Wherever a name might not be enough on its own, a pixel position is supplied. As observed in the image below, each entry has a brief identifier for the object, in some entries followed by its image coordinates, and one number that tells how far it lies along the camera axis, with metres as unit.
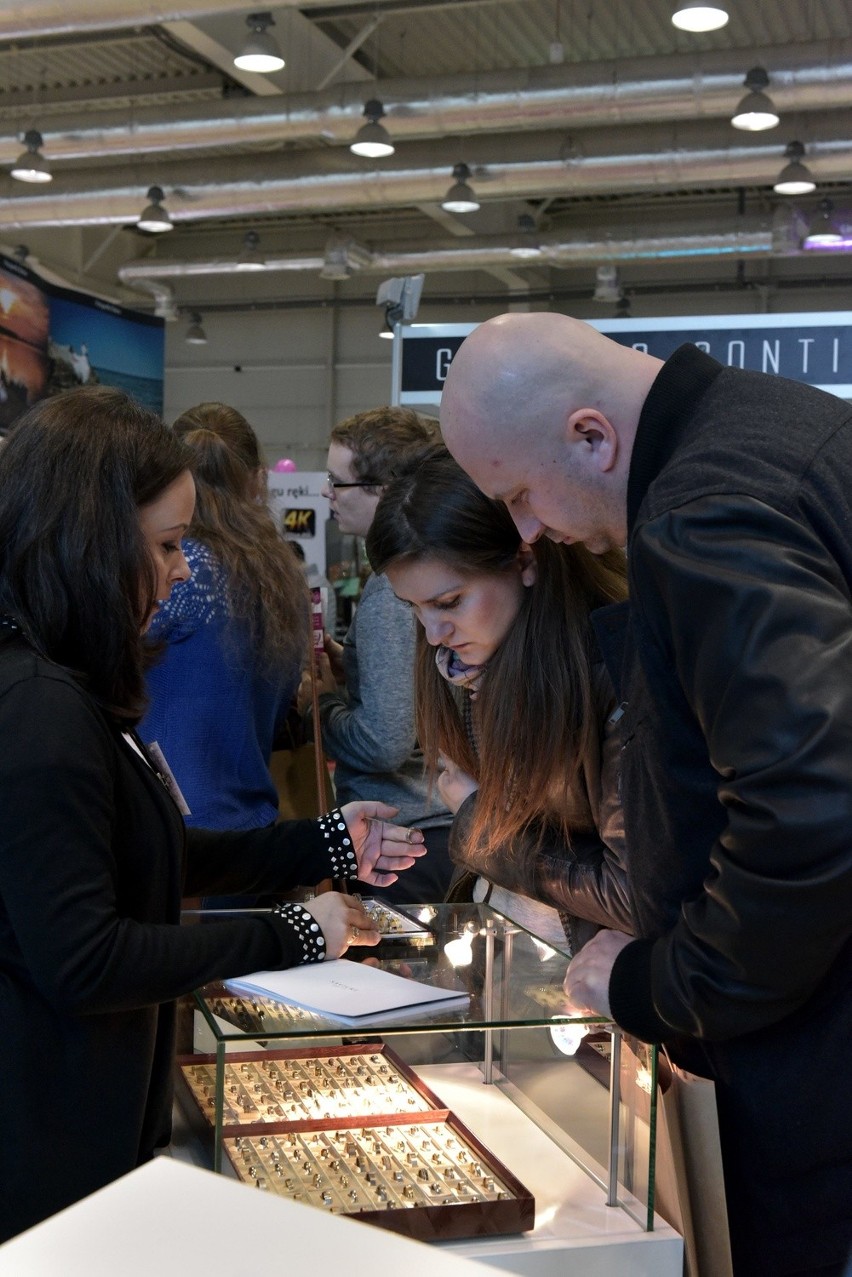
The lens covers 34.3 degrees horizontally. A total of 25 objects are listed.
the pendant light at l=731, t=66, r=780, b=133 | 7.17
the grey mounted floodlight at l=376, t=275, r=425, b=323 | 3.68
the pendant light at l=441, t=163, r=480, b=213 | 9.22
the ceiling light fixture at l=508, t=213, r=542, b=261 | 11.68
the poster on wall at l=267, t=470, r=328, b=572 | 7.86
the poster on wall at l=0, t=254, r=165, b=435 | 6.79
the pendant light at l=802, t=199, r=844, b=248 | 10.24
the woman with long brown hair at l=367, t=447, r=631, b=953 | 1.75
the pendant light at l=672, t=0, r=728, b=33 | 6.11
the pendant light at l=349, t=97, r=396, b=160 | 7.91
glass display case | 1.28
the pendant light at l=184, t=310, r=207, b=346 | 15.42
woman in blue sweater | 2.56
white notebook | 1.34
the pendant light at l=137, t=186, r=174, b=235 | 9.98
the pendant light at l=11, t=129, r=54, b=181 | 8.78
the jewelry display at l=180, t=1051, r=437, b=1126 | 1.34
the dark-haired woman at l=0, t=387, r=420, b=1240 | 1.32
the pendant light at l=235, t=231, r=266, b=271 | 12.73
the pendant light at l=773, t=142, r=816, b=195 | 8.61
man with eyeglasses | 2.77
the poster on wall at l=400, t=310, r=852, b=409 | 3.36
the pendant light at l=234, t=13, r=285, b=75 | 7.18
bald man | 1.06
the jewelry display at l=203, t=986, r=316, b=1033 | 1.30
